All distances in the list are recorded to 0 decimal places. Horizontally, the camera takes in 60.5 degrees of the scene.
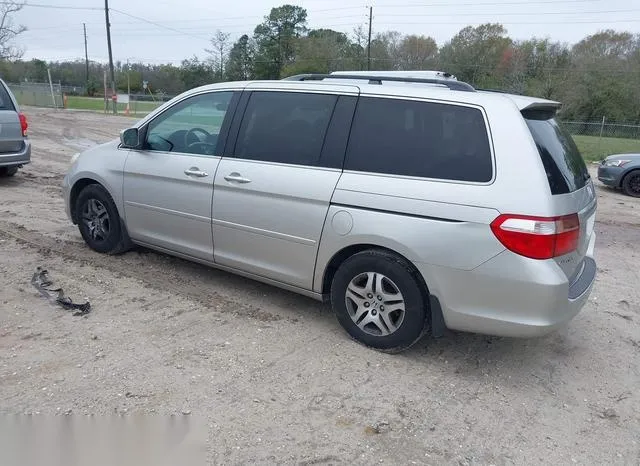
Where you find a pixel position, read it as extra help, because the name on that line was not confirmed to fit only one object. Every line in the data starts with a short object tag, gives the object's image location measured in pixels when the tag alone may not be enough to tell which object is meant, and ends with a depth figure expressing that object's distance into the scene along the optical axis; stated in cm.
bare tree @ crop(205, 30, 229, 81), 5716
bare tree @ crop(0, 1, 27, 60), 4184
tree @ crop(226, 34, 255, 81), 5705
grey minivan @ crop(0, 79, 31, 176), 891
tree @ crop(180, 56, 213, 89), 5547
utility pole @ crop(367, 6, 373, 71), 5147
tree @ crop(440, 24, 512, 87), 5419
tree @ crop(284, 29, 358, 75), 5428
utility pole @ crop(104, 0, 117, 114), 3541
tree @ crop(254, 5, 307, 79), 5997
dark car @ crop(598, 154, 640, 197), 1152
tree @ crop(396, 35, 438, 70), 5662
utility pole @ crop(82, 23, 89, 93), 7716
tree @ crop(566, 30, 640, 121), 4491
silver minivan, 328
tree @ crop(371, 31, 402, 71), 5631
